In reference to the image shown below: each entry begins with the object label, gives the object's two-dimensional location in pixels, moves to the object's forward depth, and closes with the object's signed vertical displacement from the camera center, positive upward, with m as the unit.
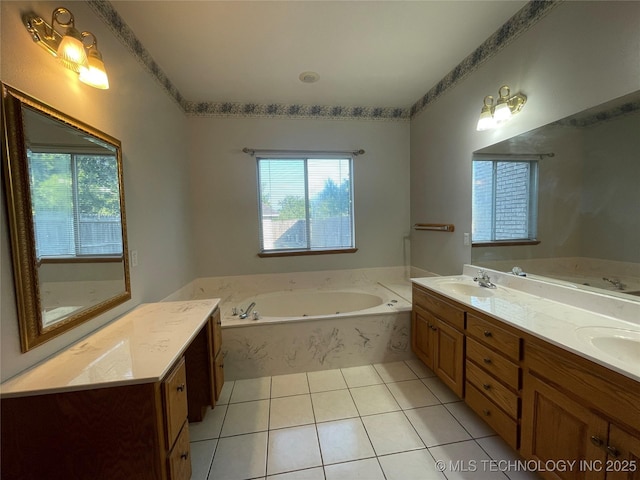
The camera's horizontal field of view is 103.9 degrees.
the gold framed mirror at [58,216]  0.91 +0.06
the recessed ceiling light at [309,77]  2.21 +1.33
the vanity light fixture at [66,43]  0.99 +0.78
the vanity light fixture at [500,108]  1.68 +0.77
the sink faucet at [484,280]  1.88 -0.47
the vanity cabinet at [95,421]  0.82 -0.65
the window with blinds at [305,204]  2.96 +0.24
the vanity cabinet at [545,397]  0.82 -0.75
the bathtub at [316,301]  2.68 -0.86
